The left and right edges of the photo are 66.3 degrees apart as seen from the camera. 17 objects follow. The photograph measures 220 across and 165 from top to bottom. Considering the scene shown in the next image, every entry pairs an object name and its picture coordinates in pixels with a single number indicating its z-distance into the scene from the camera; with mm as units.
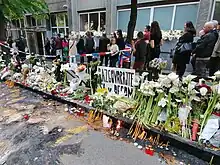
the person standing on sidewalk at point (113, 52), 5531
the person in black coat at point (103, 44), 6250
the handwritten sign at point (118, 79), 2906
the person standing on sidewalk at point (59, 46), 10130
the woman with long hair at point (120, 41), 5633
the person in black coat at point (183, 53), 3874
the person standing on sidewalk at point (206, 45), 3684
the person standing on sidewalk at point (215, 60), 3647
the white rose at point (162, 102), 2307
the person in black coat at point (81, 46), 7863
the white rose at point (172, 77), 2318
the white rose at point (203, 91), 2155
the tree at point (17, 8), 4879
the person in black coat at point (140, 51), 4340
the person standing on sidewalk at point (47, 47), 11928
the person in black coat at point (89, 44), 7211
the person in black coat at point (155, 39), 4328
